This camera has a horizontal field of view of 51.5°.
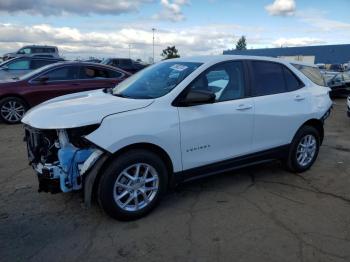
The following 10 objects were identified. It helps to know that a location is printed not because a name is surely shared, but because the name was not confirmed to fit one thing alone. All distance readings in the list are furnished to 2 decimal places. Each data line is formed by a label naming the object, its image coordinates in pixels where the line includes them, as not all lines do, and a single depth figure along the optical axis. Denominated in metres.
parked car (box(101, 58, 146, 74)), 21.83
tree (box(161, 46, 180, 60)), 61.02
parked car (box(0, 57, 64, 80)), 12.79
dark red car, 8.98
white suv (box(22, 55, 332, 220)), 3.55
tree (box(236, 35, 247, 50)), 110.56
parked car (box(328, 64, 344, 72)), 34.09
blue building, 56.09
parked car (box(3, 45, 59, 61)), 26.13
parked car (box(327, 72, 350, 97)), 16.03
